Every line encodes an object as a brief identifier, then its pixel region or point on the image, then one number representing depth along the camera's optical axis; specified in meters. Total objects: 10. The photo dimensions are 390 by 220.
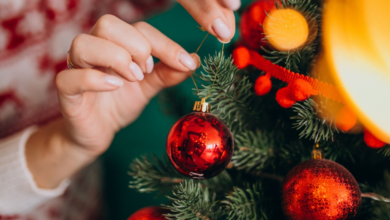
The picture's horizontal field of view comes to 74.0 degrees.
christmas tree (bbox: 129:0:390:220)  0.31
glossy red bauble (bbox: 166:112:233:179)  0.31
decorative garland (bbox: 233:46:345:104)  0.32
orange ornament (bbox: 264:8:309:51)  0.33
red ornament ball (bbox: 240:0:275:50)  0.38
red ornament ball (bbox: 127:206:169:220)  0.39
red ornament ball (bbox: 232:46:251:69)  0.39
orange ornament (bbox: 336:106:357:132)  0.31
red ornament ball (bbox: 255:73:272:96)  0.36
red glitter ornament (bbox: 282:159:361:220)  0.30
